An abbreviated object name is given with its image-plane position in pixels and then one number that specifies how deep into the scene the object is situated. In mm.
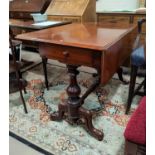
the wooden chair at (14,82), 2035
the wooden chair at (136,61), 1525
